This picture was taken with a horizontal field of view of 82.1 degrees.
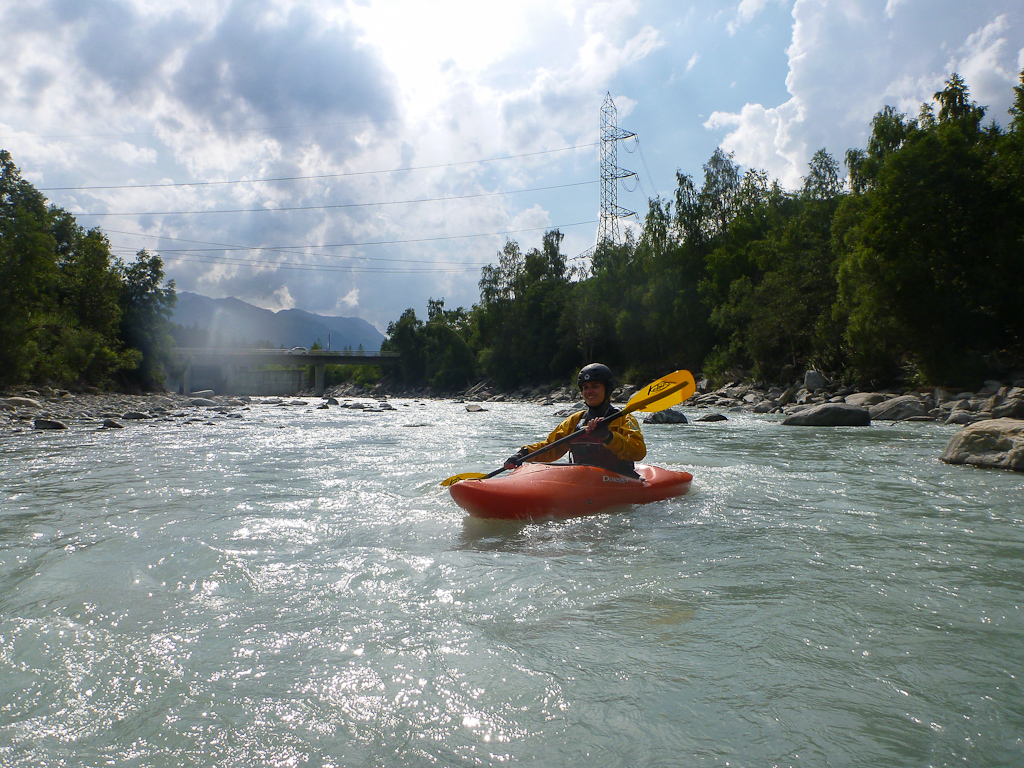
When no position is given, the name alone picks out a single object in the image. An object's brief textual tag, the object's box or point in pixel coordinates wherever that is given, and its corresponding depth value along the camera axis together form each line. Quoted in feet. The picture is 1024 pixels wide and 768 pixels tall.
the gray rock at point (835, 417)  34.60
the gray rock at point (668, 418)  41.66
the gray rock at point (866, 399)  44.80
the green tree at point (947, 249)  44.24
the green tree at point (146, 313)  93.09
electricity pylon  123.54
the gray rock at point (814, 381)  56.59
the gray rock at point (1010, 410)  29.58
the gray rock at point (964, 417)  32.78
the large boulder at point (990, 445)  17.90
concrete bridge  142.92
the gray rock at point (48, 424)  33.35
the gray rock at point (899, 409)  37.35
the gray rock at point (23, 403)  44.85
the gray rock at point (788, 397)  55.77
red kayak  12.26
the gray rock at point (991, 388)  41.83
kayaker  14.46
